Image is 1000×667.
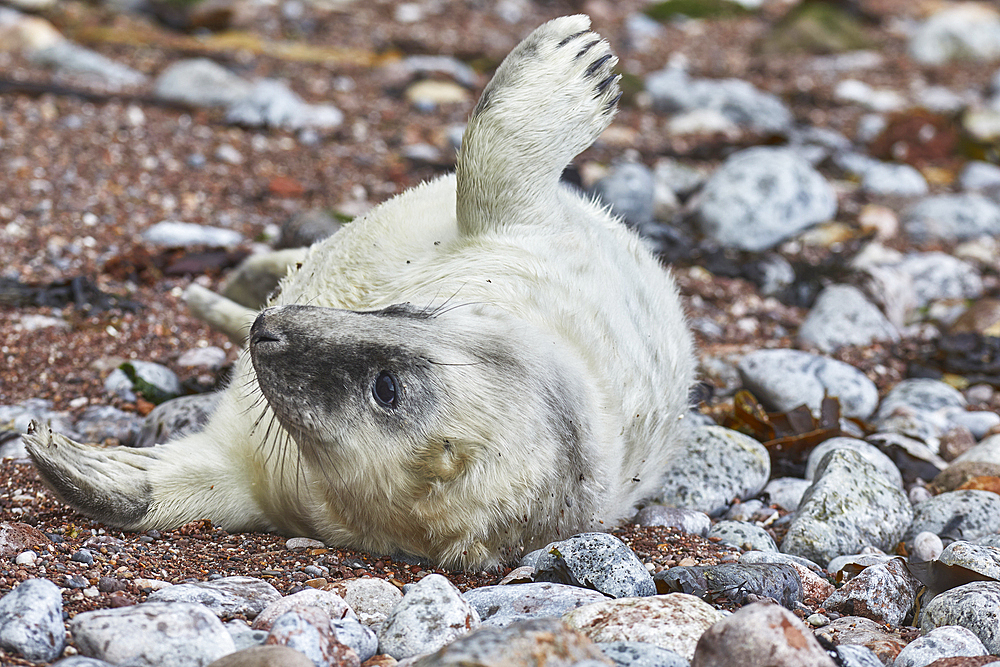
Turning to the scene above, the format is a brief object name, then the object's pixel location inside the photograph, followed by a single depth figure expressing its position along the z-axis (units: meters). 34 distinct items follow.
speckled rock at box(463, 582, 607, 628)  5.18
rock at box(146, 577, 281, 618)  4.93
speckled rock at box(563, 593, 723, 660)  4.73
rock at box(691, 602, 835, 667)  4.25
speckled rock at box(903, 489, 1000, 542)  7.11
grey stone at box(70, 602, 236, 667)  4.34
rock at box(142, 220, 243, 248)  11.46
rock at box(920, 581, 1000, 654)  5.29
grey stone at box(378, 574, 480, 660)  4.85
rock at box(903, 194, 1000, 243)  14.13
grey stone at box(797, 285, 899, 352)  10.89
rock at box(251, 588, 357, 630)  4.76
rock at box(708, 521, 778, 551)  6.88
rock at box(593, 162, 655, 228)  12.93
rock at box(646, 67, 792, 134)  18.48
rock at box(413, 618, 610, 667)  3.91
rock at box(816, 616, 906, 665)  5.16
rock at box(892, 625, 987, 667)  4.97
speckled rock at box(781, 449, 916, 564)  6.89
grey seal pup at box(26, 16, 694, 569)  5.45
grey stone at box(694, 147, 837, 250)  13.22
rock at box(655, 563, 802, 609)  5.67
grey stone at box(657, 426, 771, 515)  7.58
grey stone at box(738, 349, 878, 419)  9.27
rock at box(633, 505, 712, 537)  7.11
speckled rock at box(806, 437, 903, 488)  7.94
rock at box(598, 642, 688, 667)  4.45
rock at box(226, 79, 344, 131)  15.34
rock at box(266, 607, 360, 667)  4.42
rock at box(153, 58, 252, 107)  15.72
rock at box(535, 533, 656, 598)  5.60
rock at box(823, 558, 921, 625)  5.86
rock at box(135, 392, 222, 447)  7.72
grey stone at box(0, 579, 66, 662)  4.34
